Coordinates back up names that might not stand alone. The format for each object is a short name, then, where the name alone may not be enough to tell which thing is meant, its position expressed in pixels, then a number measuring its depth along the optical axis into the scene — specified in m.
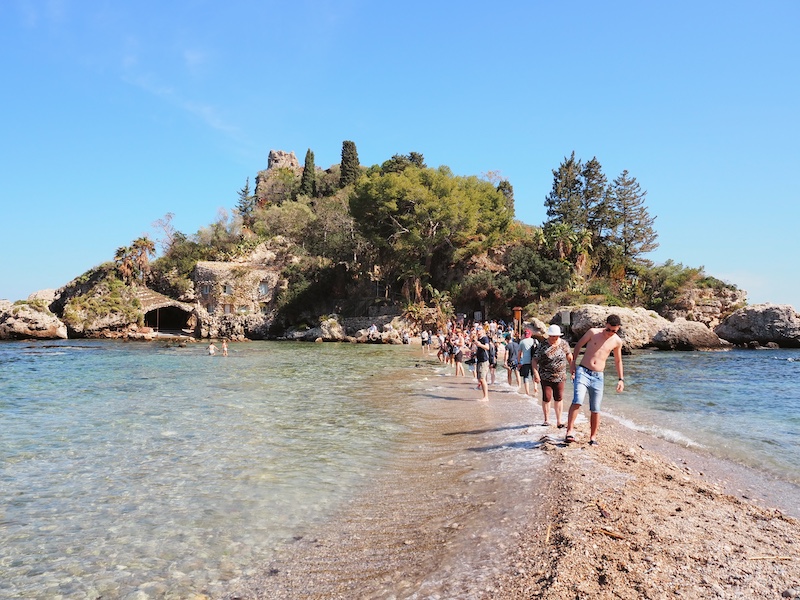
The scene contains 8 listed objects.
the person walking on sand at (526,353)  11.74
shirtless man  7.17
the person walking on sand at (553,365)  8.20
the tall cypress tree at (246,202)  82.15
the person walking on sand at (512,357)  14.38
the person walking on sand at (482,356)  12.66
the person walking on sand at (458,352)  18.20
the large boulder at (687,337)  32.62
